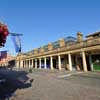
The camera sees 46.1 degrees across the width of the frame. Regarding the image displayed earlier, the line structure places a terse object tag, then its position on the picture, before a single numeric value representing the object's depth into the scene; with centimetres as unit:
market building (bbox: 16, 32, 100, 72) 2271
